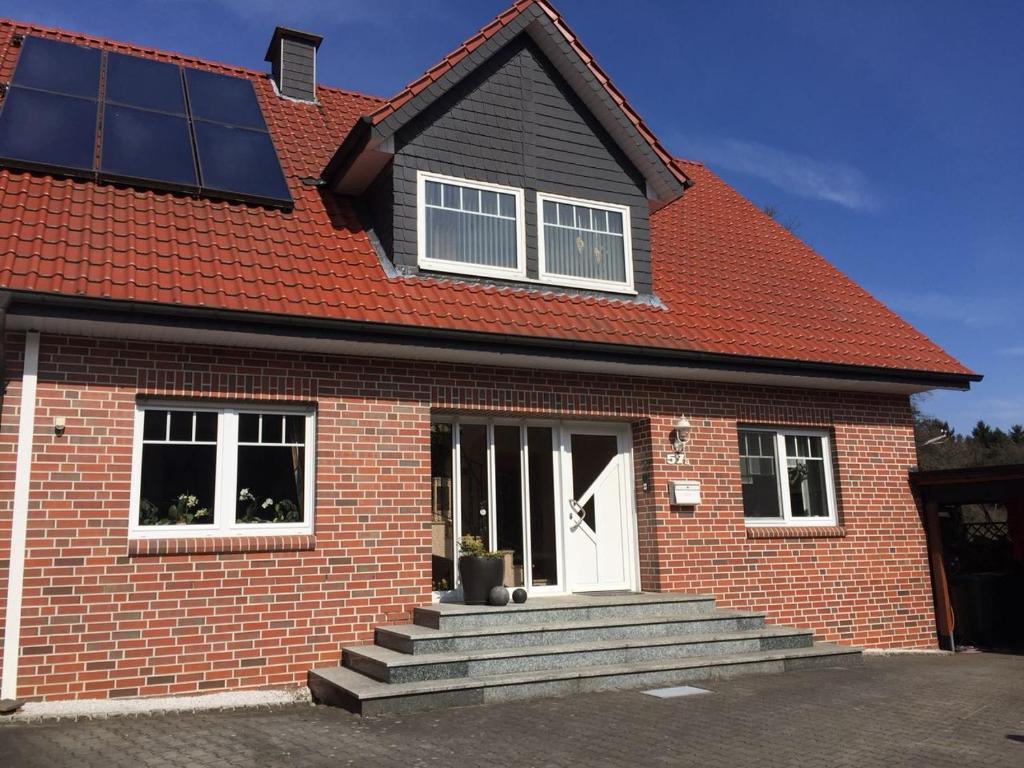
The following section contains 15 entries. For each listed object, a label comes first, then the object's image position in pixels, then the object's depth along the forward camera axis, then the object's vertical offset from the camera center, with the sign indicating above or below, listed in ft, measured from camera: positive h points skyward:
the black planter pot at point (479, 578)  28.68 -1.59
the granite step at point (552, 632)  24.93 -3.21
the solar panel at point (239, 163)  31.14 +13.80
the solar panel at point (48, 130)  28.66 +13.91
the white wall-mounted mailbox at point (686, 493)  33.42 +1.23
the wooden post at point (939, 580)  37.73 -2.66
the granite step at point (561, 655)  23.54 -3.78
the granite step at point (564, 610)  26.23 -2.65
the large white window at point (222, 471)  25.84 +1.97
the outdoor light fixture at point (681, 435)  33.91 +3.51
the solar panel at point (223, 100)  34.73 +18.05
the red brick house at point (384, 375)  24.54 +5.43
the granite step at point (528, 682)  22.38 -4.33
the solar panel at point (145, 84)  33.24 +17.96
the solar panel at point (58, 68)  31.78 +17.95
